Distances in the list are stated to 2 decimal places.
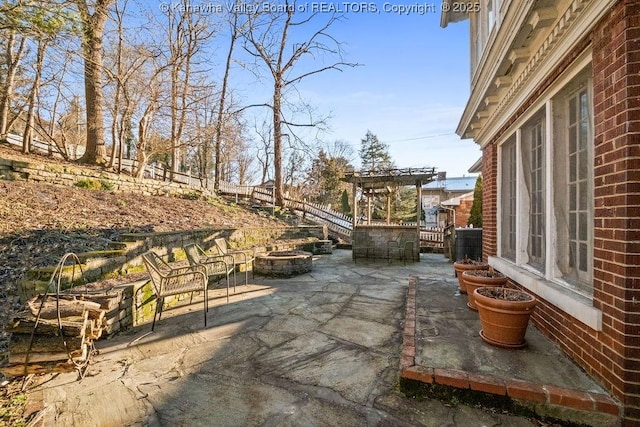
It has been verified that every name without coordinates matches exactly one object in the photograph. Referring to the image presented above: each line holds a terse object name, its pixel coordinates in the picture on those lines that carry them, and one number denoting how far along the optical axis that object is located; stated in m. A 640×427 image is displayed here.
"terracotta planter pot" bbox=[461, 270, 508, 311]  3.18
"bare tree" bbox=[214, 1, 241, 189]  12.33
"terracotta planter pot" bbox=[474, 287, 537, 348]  2.32
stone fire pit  5.84
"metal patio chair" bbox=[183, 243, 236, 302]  4.27
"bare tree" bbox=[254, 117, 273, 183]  20.19
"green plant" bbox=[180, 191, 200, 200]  8.62
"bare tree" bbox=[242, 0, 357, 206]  12.99
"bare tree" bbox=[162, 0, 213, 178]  8.63
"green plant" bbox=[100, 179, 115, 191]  6.62
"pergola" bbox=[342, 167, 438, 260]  8.23
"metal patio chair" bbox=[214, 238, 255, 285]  5.35
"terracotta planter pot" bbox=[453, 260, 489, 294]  3.98
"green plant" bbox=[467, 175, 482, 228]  9.66
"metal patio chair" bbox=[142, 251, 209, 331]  3.16
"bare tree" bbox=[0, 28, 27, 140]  8.07
